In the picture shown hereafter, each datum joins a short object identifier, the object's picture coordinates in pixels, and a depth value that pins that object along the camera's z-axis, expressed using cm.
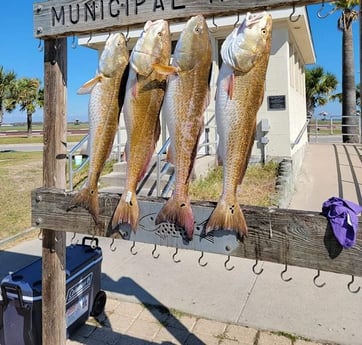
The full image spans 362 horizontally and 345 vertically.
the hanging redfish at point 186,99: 152
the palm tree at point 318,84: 2619
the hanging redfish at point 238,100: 141
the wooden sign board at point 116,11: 169
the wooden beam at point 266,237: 158
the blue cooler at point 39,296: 249
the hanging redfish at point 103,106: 170
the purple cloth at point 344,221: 151
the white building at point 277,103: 797
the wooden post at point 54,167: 211
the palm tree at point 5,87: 2131
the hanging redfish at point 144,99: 159
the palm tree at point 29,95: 2733
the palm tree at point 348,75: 1581
